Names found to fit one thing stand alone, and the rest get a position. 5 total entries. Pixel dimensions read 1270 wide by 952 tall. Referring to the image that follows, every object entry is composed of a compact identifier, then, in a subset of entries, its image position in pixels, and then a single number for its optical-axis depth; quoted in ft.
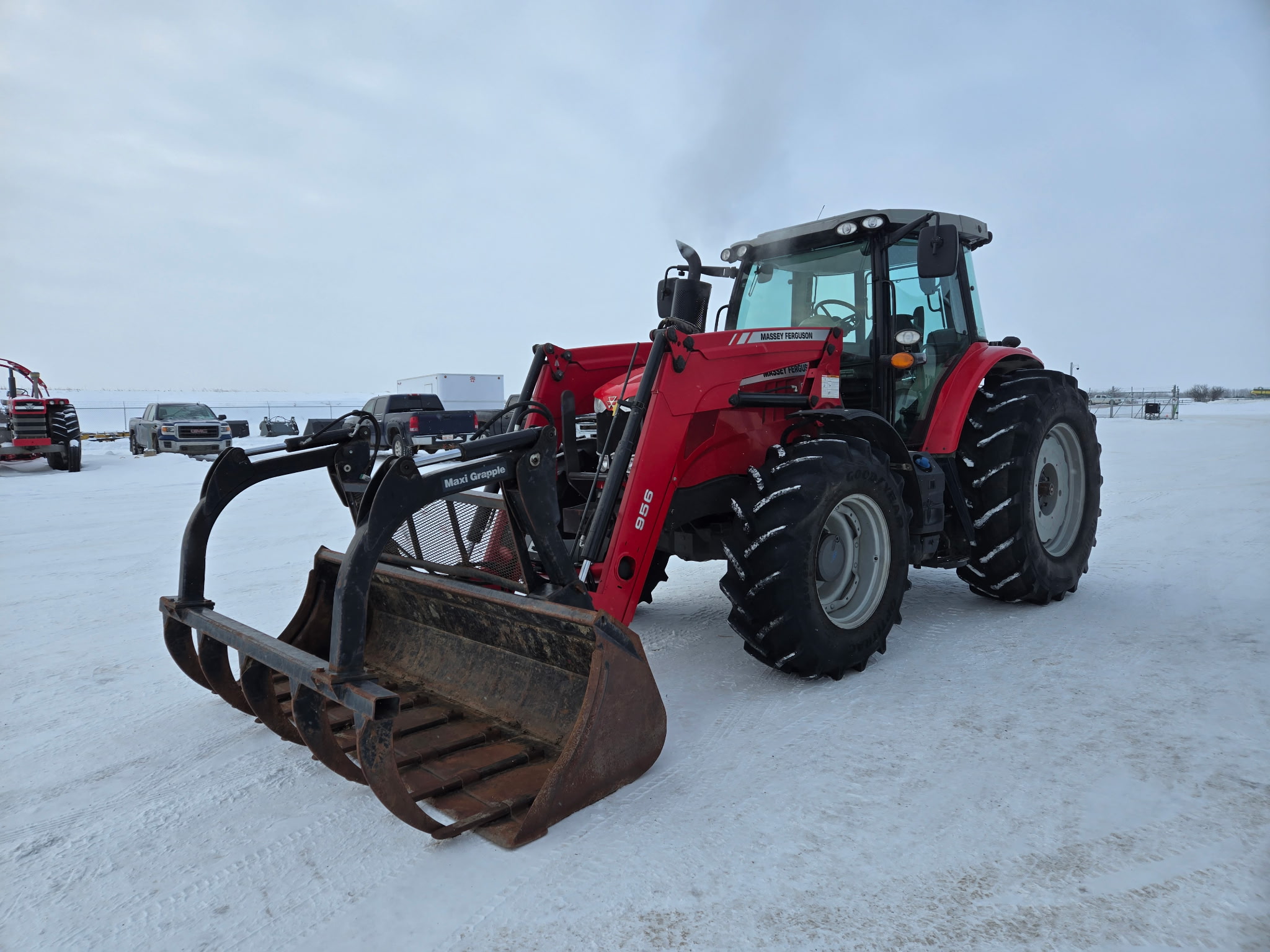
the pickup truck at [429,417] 58.03
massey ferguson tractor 9.21
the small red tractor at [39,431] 51.88
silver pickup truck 65.87
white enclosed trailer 84.23
